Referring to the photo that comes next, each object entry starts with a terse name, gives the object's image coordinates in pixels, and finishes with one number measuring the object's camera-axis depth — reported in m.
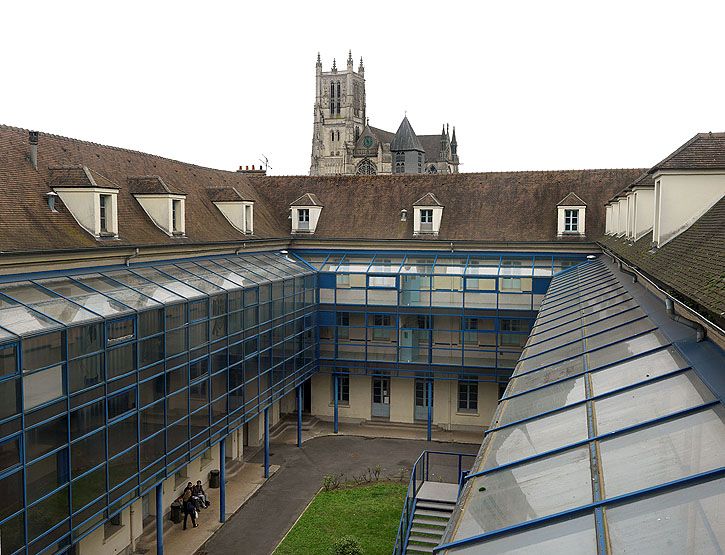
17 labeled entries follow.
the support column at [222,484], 21.80
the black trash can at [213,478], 24.59
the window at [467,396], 32.16
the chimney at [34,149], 21.58
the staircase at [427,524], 19.95
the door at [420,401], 32.62
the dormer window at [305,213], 36.91
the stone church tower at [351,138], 109.06
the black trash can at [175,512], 21.69
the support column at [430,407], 30.68
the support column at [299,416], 29.12
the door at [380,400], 33.08
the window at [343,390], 33.47
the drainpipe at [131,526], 19.34
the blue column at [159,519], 18.16
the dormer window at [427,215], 35.38
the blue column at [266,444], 25.83
